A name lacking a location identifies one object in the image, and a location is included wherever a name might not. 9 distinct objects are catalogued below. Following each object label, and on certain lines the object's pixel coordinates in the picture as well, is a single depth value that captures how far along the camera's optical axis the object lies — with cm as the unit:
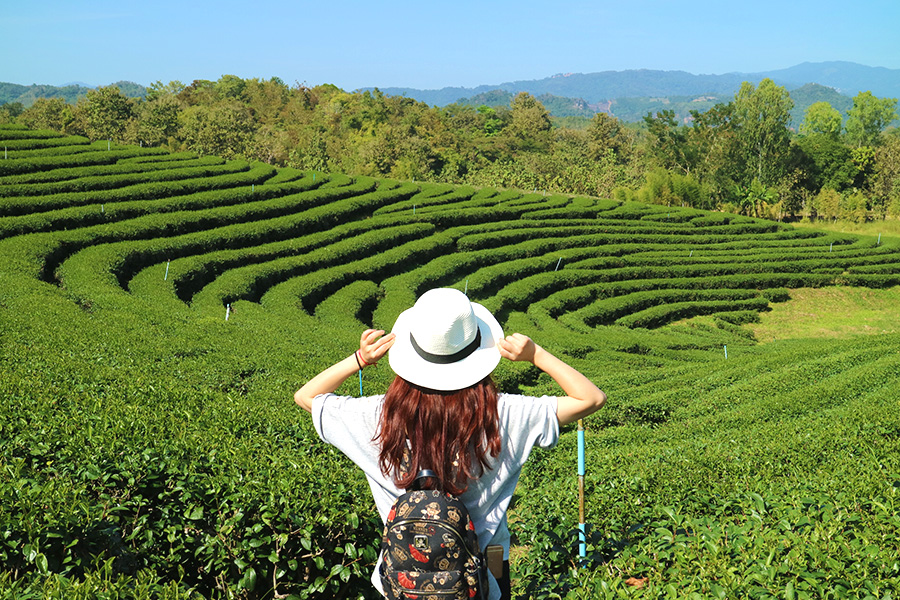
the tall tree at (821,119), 8642
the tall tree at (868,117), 8012
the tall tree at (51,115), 6031
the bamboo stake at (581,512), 347
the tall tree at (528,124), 8850
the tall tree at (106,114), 5894
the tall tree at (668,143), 6681
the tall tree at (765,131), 5800
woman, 255
